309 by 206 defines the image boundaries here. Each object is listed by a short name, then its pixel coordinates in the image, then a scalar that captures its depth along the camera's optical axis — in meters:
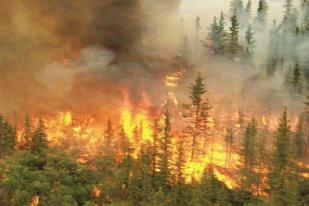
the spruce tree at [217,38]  149.12
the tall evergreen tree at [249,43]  148.57
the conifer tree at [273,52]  148.00
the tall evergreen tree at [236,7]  177.02
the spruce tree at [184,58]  142.88
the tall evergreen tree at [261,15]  168.12
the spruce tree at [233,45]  142.11
